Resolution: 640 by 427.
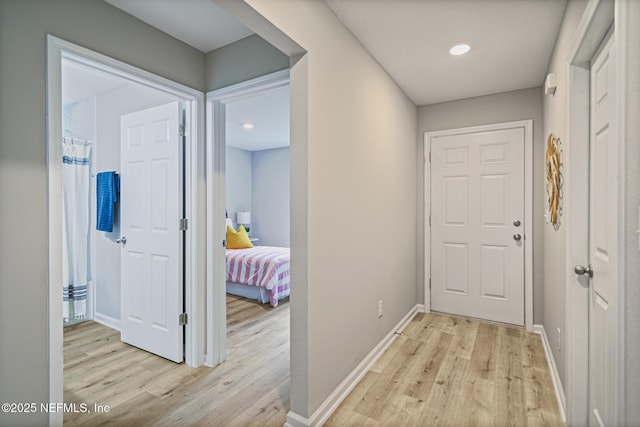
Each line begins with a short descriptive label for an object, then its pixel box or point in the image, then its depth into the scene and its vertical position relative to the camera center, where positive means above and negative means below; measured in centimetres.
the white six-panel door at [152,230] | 241 -16
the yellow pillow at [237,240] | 510 -48
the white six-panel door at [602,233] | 126 -10
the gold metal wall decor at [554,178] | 196 +22
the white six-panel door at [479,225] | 320 -15
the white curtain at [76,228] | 335 -19
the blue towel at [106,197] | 299 +13
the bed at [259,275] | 401 -85
